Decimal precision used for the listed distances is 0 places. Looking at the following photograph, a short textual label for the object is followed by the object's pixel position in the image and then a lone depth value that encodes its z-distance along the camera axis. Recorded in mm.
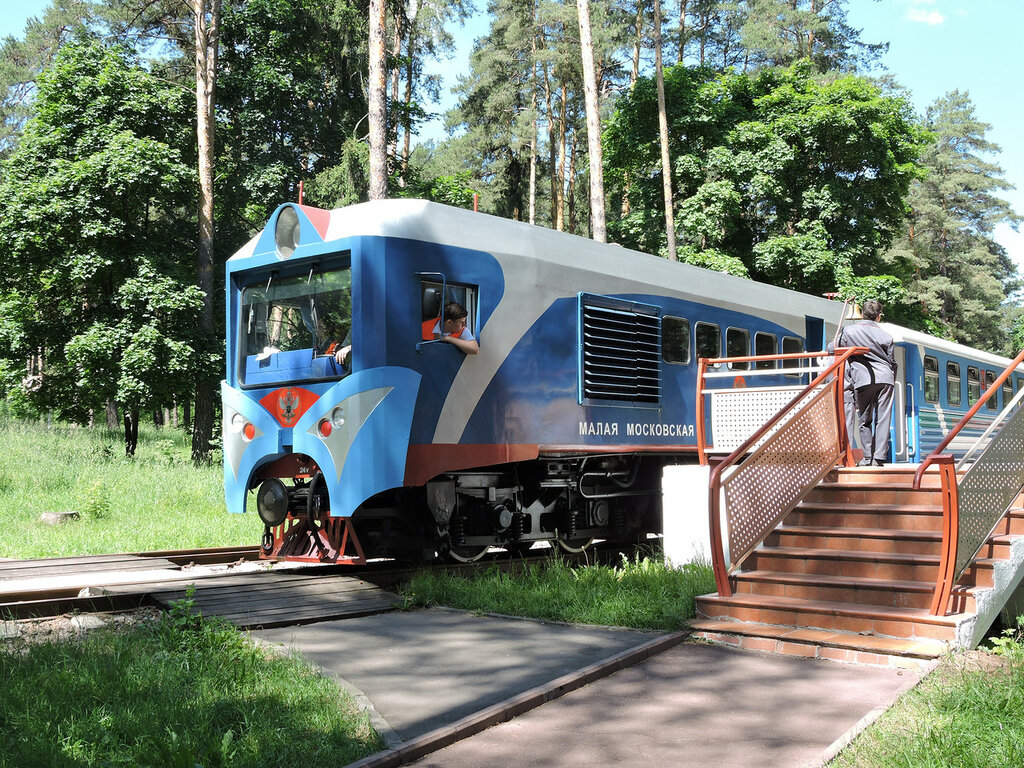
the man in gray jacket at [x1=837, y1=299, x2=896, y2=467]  9320
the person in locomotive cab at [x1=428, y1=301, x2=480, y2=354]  8414
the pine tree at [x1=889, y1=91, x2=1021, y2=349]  52906
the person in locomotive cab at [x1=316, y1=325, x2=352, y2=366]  8258
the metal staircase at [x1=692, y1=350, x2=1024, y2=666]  6023
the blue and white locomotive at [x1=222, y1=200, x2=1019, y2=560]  8086
